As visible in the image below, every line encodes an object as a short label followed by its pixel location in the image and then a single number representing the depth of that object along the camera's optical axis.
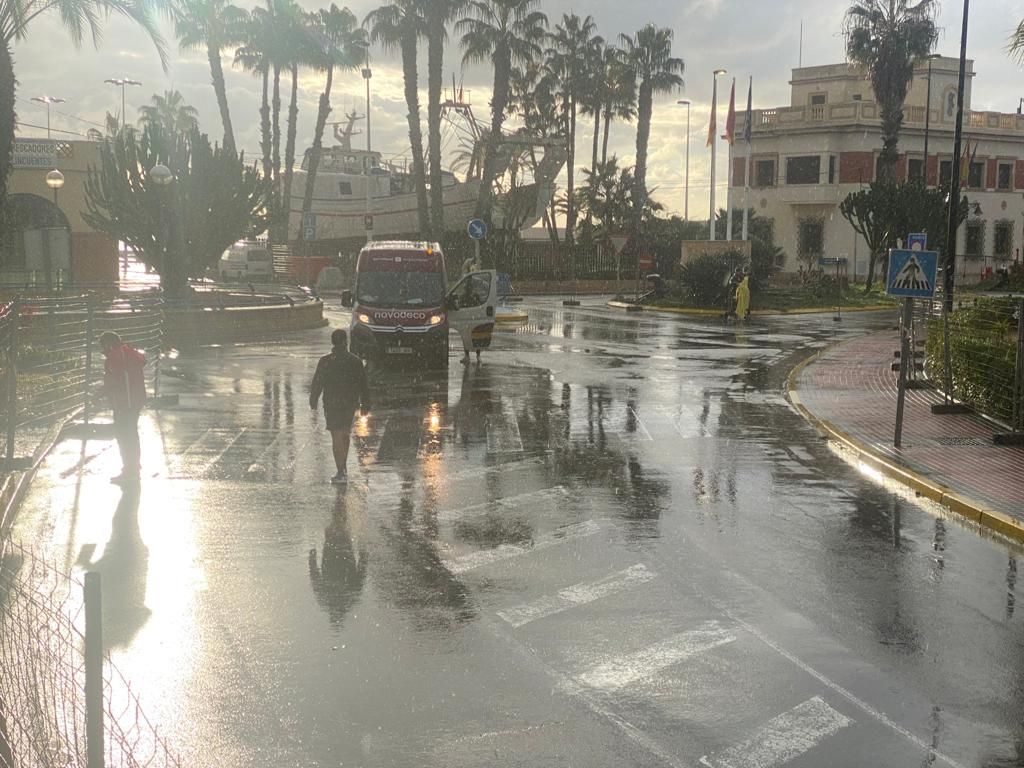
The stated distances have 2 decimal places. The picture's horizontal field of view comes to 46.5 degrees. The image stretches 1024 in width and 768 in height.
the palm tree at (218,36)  49.69
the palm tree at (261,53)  60.75
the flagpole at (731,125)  55.72
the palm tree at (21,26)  18.98
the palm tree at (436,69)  49.19
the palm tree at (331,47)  63.64
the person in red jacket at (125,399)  12.14
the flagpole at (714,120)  56.44
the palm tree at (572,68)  68.50
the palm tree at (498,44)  52.34
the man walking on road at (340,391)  12.06
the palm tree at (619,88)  68.44
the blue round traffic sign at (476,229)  34.69
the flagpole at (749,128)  53.94
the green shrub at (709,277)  43.78
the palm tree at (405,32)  50.38
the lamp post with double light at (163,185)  28.39
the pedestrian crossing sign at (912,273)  14.32
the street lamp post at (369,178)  47.44
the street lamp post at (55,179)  34.19
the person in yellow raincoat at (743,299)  38.38
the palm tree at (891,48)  56.34
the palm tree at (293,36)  60.53
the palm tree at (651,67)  64.62
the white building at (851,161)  65.00
